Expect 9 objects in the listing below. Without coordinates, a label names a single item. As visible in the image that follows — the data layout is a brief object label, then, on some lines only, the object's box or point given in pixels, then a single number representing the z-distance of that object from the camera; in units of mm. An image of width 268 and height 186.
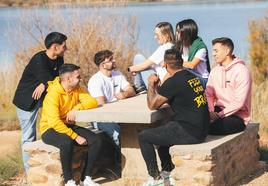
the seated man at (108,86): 8525
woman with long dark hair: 8579
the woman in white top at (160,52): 8688
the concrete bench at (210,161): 7149
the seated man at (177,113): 7245
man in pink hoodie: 7795
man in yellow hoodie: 7583
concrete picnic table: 7449
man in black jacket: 8096
